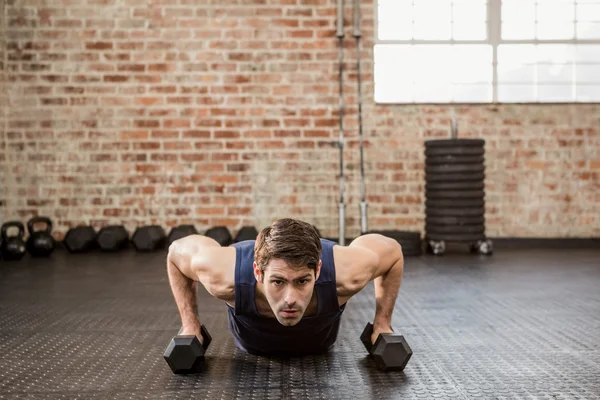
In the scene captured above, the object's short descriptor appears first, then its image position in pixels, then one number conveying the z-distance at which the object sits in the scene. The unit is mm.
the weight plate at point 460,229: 4984
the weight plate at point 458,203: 4992
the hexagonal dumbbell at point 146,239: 5215
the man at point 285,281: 1769
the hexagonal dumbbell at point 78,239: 5180
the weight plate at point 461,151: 4977
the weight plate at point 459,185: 4988
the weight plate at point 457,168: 4984
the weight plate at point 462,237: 4980
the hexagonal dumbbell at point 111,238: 5203
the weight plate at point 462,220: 4984
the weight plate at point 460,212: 4984
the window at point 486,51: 5492
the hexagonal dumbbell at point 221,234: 5168
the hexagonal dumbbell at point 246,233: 5191
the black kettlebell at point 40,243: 4898
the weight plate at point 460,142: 4969
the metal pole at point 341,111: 5332
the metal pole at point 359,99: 5414
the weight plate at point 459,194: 4989
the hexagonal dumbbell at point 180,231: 5227
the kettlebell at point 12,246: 4664
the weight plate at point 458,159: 4988
